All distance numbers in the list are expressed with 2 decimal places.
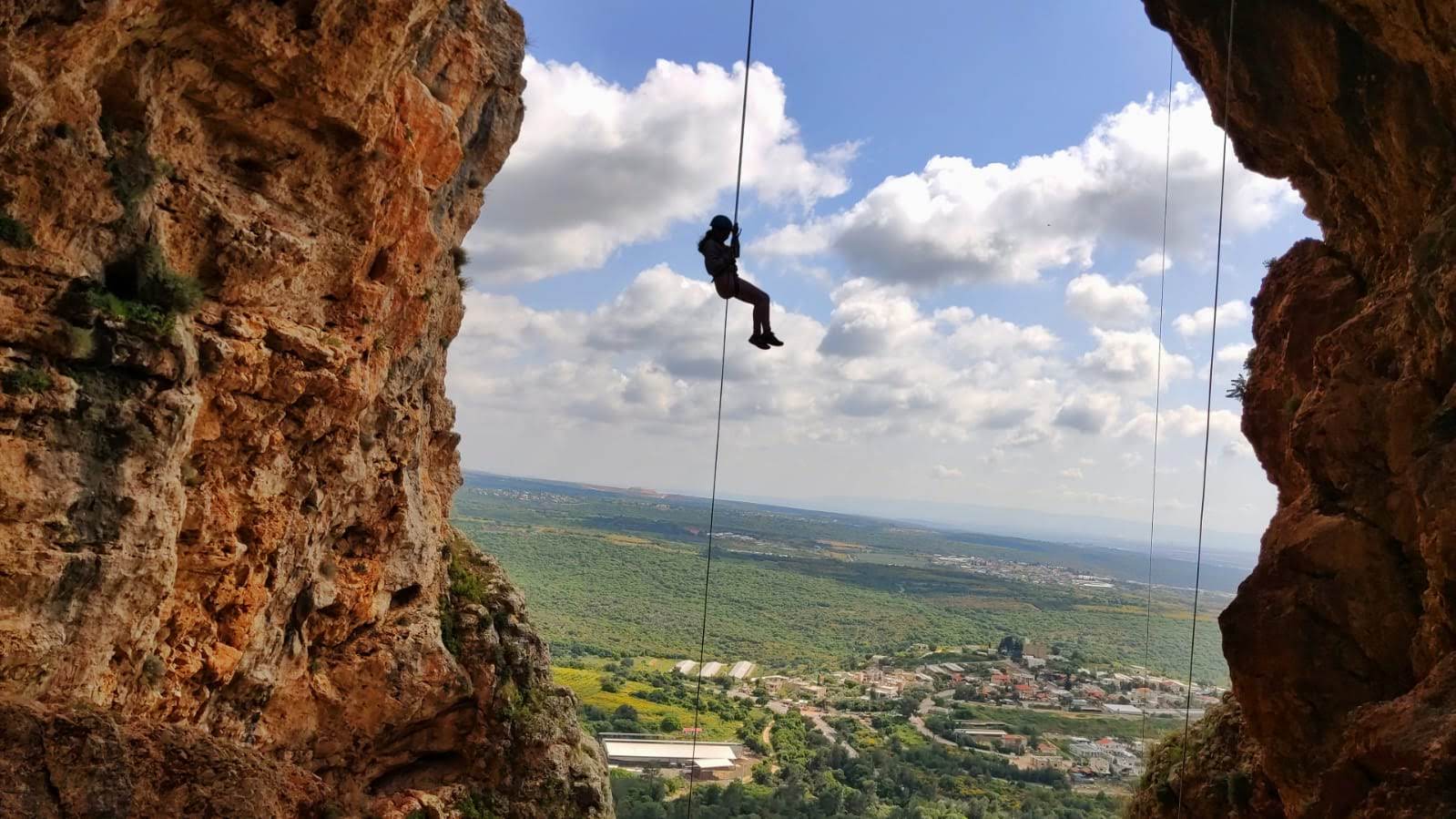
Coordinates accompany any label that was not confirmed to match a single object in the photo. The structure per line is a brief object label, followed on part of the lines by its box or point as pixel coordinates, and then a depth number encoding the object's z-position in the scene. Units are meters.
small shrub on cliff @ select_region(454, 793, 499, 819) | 17.50
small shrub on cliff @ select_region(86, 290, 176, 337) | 9.29
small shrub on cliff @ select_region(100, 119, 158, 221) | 9.67
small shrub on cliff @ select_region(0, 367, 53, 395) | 8.42
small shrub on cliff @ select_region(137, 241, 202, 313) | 9.99
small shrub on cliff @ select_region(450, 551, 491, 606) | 20.69
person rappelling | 11.45
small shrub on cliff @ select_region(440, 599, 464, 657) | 19.17
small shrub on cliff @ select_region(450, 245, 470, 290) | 20.17
